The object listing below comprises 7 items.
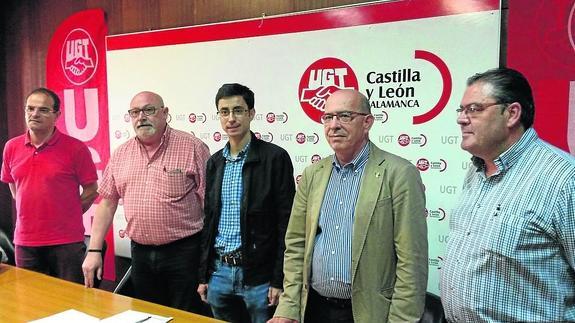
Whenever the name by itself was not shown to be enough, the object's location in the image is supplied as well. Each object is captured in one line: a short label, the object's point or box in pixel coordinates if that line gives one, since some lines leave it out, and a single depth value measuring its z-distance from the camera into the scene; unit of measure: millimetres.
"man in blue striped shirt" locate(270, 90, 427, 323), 1848
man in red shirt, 3162
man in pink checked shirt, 2631
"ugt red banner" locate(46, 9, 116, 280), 4129
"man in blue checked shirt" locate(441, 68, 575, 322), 1396
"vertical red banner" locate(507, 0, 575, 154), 2320
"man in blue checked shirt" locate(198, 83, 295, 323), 2336
